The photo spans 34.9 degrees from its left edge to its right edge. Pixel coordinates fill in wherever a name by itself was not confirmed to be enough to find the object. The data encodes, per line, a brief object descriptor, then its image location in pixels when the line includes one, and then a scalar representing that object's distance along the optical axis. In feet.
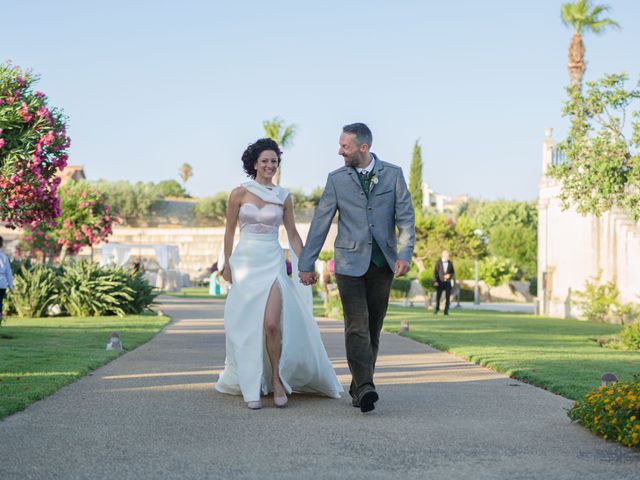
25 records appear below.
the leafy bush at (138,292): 80.64
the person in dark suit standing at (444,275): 87.61
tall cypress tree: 234.38
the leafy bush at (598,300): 84.89
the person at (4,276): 56.68
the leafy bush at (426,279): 132.71
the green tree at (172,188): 445.78
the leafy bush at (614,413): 19.56
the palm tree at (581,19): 125.70
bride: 26.14
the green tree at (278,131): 257.96
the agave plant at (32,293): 77.10
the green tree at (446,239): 181.47
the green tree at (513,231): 205.98
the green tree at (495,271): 149.48
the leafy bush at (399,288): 150.00
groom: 24.31
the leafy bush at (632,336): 52.03
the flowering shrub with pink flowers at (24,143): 48.14
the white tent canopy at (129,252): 161.76
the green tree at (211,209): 284.00
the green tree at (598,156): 58.39
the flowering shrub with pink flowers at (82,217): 118.62
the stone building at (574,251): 82.30
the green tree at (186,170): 474.49
